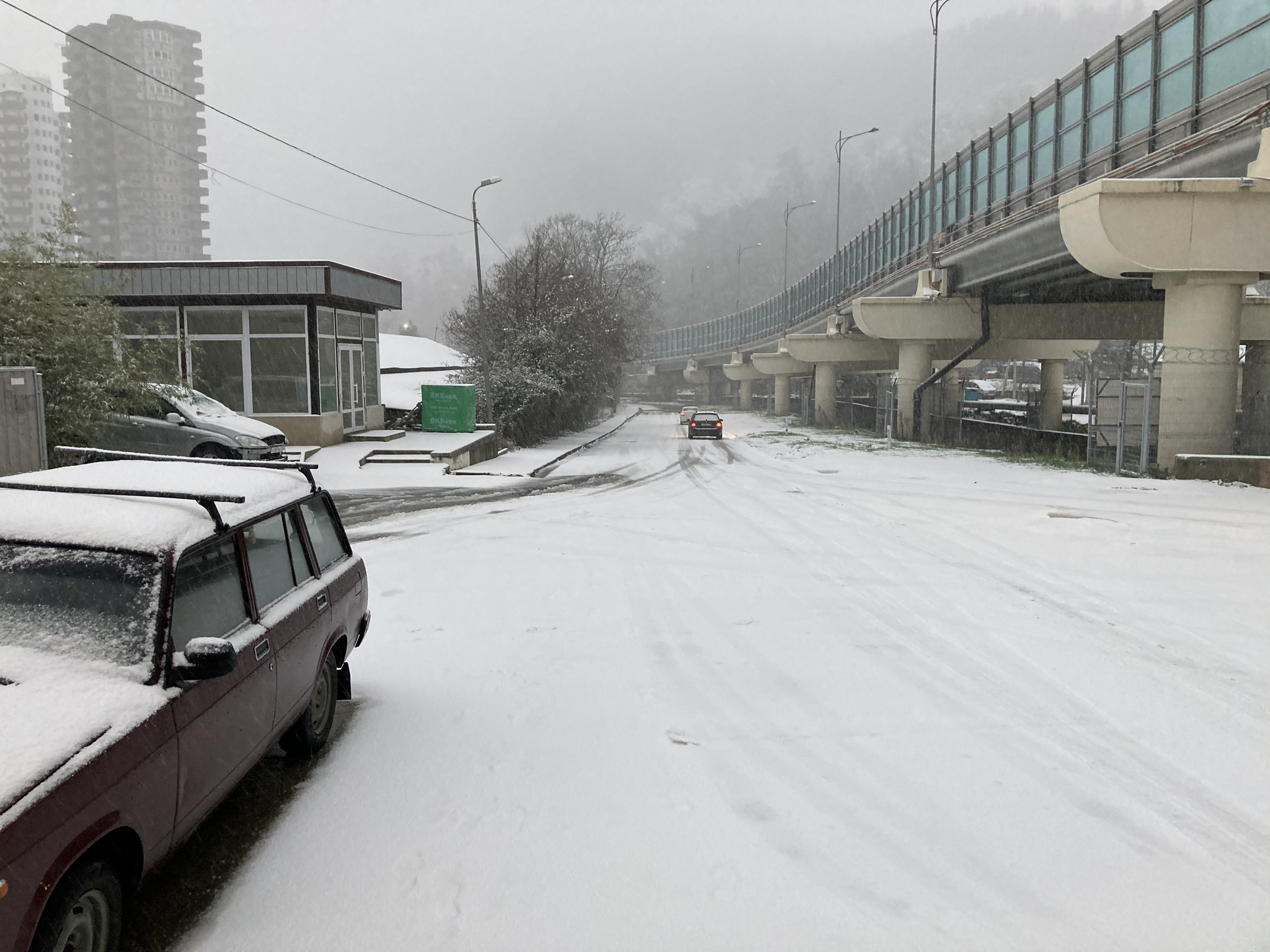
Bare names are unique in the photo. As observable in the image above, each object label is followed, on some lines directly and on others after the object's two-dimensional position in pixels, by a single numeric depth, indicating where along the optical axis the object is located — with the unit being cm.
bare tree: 3559
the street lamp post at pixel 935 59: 3297
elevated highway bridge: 1867
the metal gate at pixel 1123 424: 2034
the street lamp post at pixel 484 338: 2973
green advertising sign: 2958
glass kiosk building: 2503
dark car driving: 3962
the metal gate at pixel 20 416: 1246
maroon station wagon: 294
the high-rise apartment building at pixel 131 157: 14325
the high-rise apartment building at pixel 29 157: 15625
